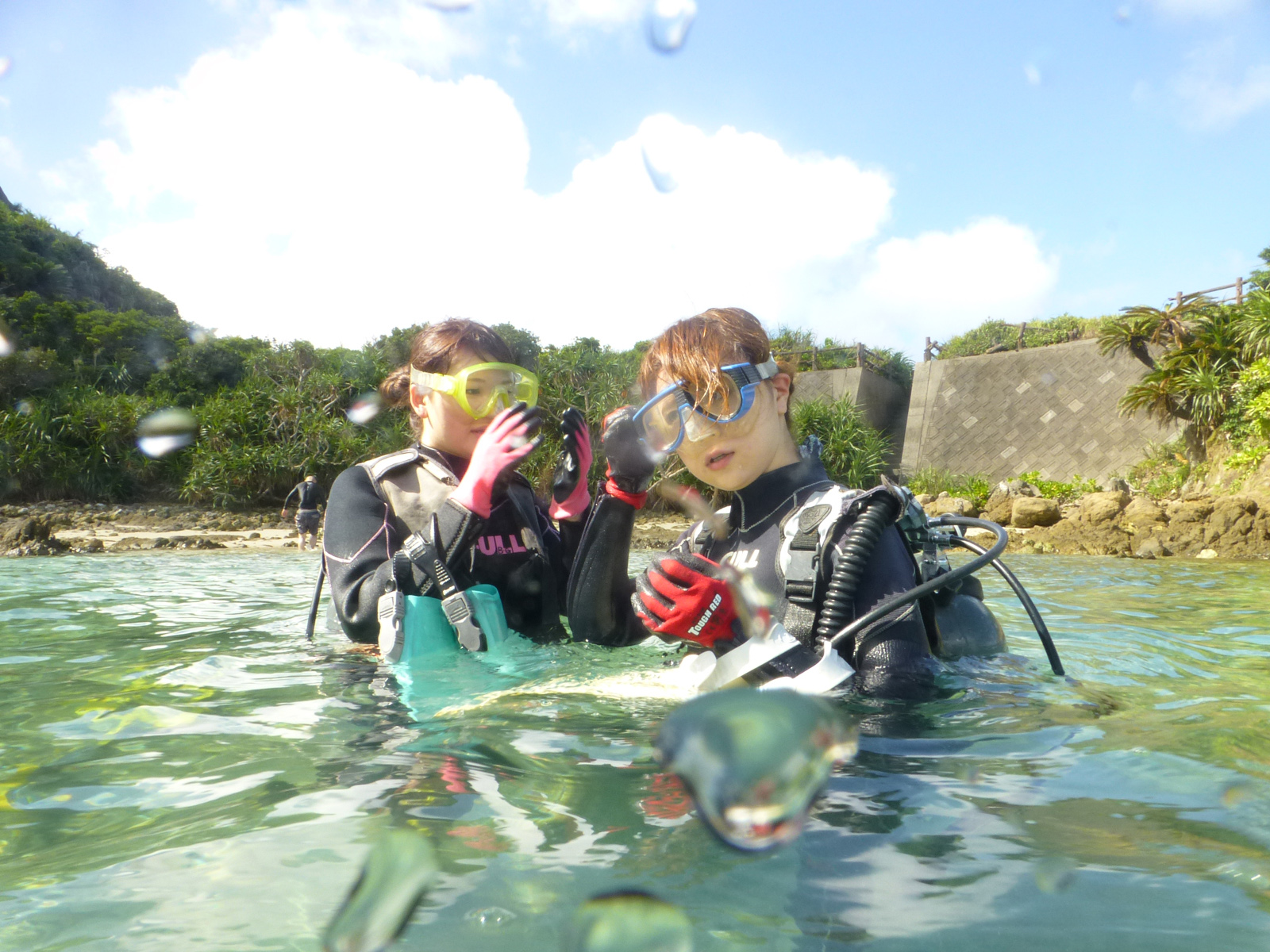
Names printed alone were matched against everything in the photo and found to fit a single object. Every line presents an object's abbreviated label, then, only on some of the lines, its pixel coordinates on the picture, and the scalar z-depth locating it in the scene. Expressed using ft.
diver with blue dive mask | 6.36
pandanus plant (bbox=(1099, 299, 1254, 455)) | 43.75
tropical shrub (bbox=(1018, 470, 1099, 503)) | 52.40
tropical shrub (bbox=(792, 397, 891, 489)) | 56.70
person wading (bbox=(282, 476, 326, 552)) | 37.73
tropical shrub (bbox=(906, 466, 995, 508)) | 55.01
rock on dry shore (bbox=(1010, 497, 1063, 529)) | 38.52
